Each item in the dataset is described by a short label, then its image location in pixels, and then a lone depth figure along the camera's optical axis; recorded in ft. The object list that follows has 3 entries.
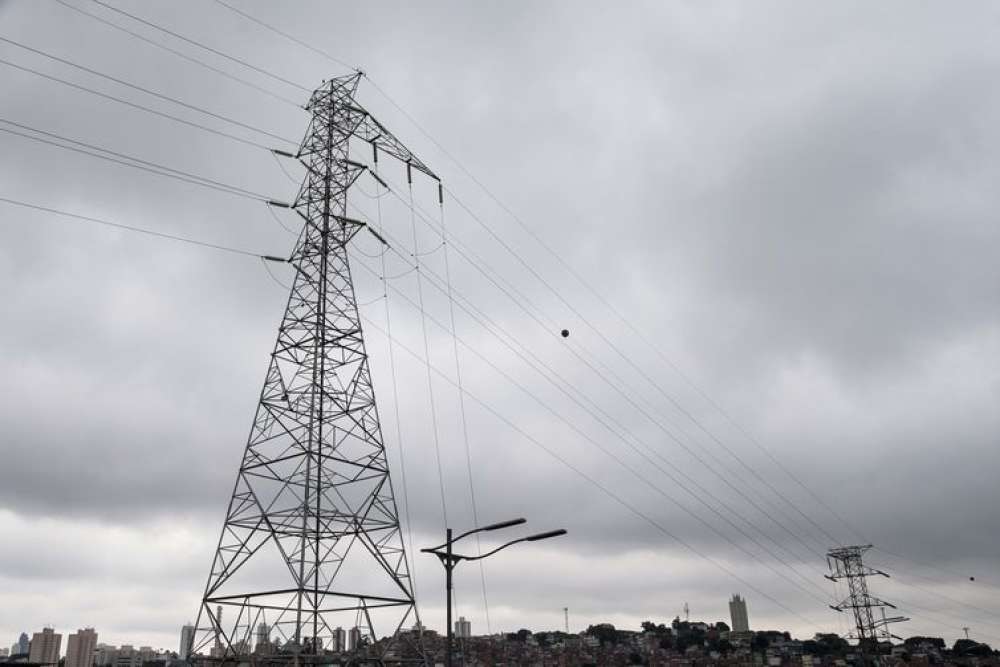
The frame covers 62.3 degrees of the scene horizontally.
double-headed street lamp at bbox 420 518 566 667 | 91.96
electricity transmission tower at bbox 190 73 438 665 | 101.14
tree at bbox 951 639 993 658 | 612.37
